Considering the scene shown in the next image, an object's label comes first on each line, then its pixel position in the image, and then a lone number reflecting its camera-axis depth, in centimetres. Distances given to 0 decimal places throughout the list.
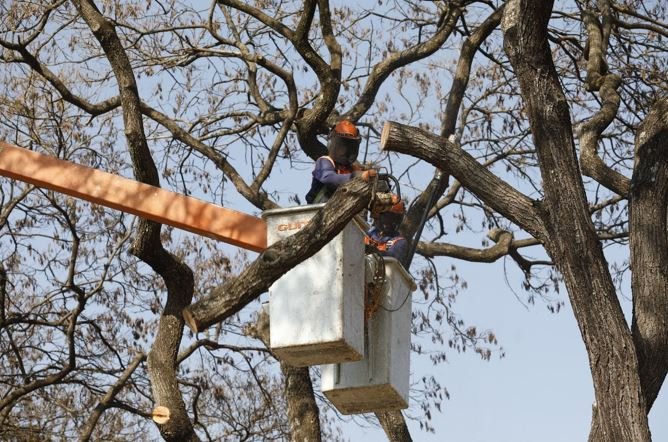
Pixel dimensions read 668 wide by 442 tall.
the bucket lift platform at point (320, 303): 1462
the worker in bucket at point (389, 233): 1730
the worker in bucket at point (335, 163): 1622
